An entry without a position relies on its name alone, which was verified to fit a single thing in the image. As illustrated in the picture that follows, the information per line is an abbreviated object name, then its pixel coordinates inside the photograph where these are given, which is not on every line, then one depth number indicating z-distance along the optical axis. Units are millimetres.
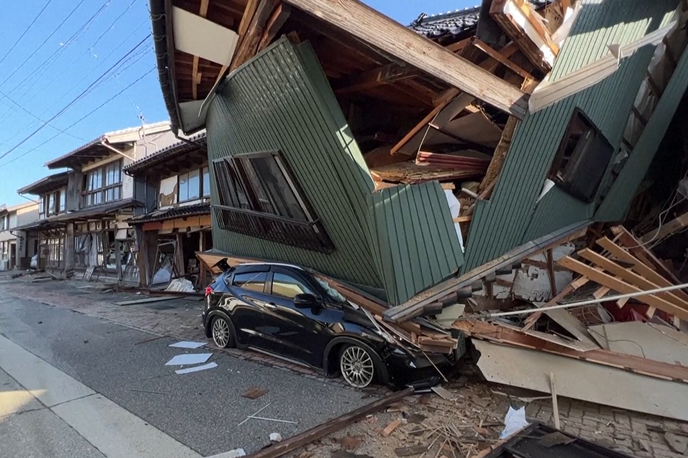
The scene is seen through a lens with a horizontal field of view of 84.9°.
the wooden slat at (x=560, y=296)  5315
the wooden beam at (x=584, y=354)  4328
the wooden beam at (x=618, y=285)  5212
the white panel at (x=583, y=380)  4223
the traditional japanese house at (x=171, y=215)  13953
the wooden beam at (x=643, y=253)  6266
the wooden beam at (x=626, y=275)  5451
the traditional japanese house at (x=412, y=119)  4820
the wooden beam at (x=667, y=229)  6682
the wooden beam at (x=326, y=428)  3438
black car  4887
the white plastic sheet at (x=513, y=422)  3726
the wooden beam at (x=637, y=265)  5675
